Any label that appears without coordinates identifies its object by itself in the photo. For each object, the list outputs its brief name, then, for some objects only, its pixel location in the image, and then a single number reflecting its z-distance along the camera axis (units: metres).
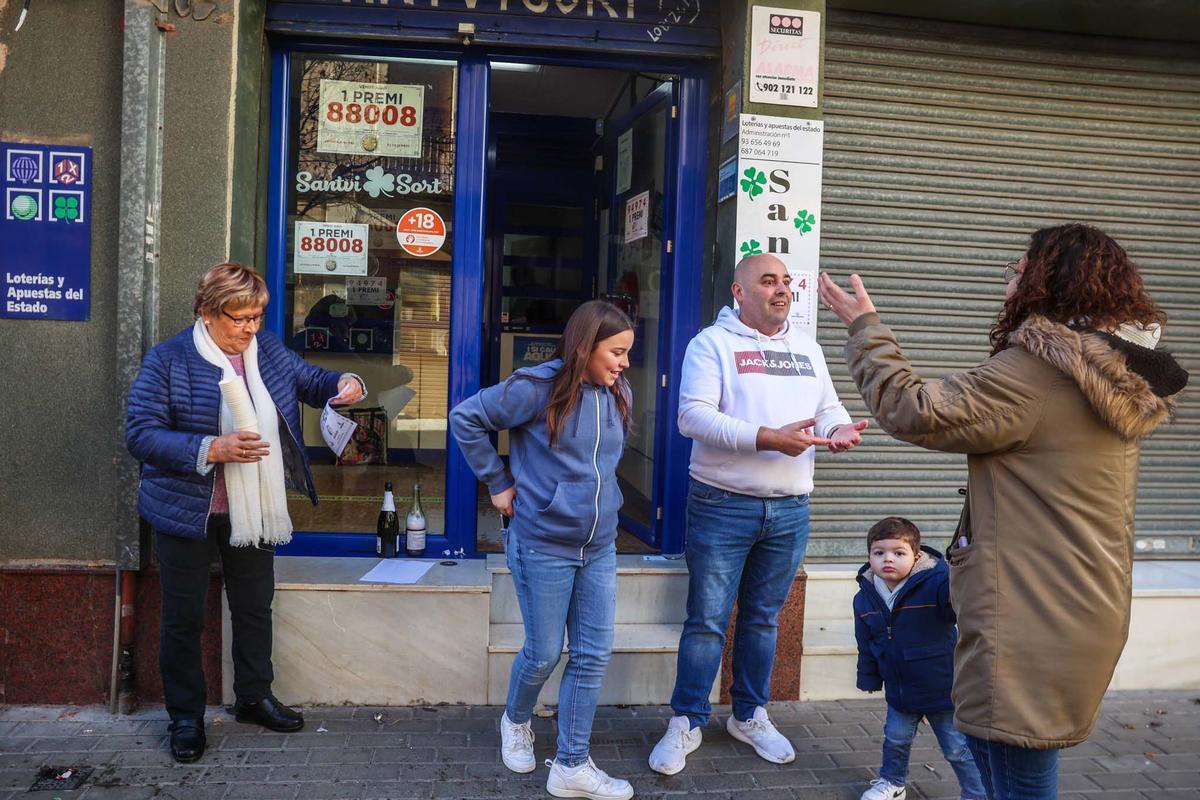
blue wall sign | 4.45
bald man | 4.09
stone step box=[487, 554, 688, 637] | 4.96
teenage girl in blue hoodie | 3.66
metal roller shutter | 5.37
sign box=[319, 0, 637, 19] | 5.08
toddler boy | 3.64
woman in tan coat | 2.46
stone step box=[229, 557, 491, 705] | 4.59
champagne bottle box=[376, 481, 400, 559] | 5.29
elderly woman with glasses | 3.87
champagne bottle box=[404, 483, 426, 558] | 5.27
